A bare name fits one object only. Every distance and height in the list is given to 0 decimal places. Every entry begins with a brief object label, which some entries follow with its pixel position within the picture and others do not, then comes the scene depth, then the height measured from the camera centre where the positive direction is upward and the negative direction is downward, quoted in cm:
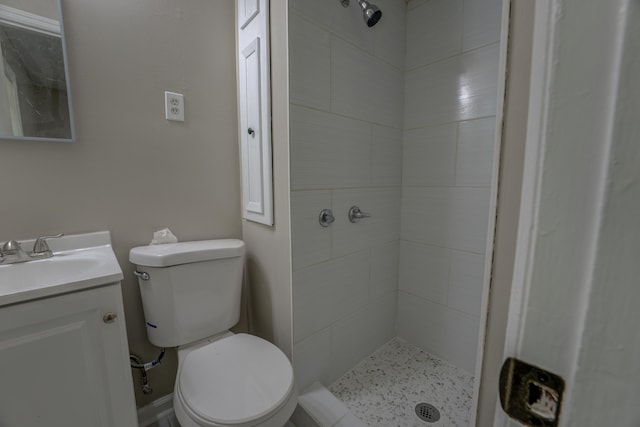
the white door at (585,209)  19 -2
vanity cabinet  64 -47
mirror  88 +37
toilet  81 -65
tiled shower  111 +4
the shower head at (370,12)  111 +70
